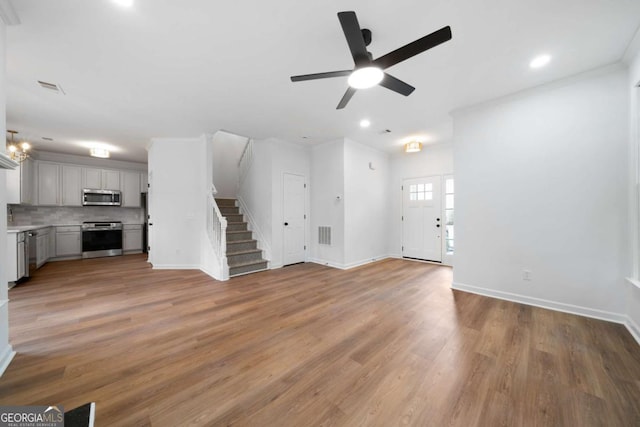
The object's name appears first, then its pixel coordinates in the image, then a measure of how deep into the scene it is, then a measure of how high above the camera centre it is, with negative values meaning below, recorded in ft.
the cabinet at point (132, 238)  22.21 -2.56
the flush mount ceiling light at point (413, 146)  16.62 +4.66
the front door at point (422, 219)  18.21 -0.77
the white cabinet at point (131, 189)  22.24 +2.27
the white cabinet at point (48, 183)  18.71 +2.46
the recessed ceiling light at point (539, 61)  7.92 +5.27
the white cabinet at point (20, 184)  16.22 +2.05
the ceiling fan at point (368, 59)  5.28 +4.05
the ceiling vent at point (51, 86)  9.51 +5.40
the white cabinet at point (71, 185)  19.61 +2.36
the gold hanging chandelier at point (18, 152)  13.59 +3.75
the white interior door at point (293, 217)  17.37 -0.52
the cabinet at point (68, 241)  19.24 -2.48
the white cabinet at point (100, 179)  20.47 +3.09
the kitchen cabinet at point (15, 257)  12.02 -2.41
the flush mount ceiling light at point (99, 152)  18.02 +4.80
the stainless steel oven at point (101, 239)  20.06 -2.43
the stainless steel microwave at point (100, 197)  20.31 +1.36
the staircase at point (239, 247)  15.23 -2.66
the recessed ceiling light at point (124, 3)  5.76 +5.34
